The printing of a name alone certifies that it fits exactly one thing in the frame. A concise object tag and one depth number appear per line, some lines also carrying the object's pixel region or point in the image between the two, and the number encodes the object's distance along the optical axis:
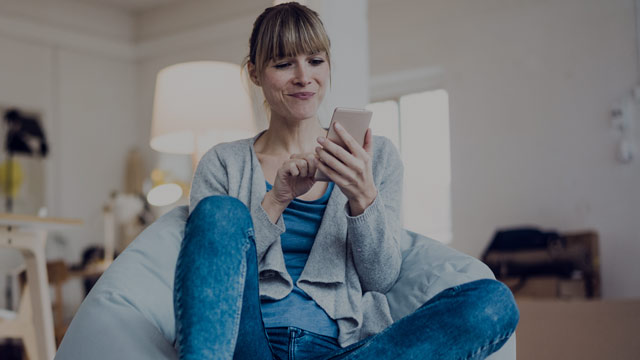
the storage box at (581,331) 2.16
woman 1.04
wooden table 2.33
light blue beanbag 1.20
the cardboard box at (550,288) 4.12
